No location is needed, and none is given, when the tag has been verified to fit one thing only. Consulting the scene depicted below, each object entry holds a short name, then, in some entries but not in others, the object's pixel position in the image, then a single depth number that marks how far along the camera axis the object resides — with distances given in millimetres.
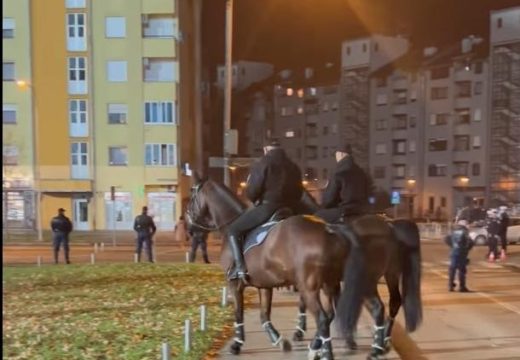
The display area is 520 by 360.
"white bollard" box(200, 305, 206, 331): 8725
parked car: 29852
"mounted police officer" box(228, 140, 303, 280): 7328
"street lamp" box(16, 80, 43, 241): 43312
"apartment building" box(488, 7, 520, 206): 58969
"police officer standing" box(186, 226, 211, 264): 19094
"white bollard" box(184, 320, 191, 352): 7468
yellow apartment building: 45219
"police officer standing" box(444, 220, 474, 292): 14195
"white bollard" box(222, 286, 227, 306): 10995
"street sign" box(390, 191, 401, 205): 44375
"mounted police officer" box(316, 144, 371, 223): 7664
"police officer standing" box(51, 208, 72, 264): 19484
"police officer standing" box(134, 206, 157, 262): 19922
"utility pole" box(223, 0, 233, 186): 17531
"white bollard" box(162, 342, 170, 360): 6230
